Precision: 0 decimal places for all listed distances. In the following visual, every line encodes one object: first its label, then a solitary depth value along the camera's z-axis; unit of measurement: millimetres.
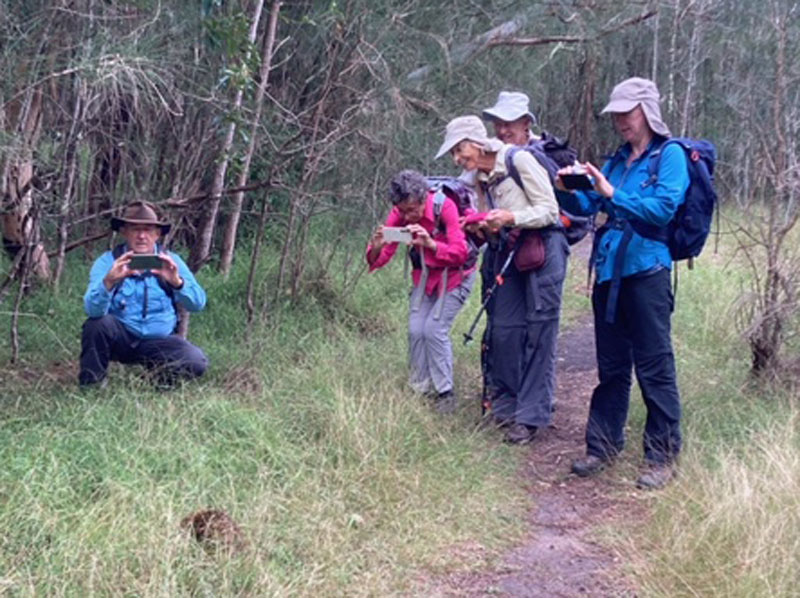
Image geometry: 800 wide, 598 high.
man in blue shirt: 5785
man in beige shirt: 5720
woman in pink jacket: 6020
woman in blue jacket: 4926
